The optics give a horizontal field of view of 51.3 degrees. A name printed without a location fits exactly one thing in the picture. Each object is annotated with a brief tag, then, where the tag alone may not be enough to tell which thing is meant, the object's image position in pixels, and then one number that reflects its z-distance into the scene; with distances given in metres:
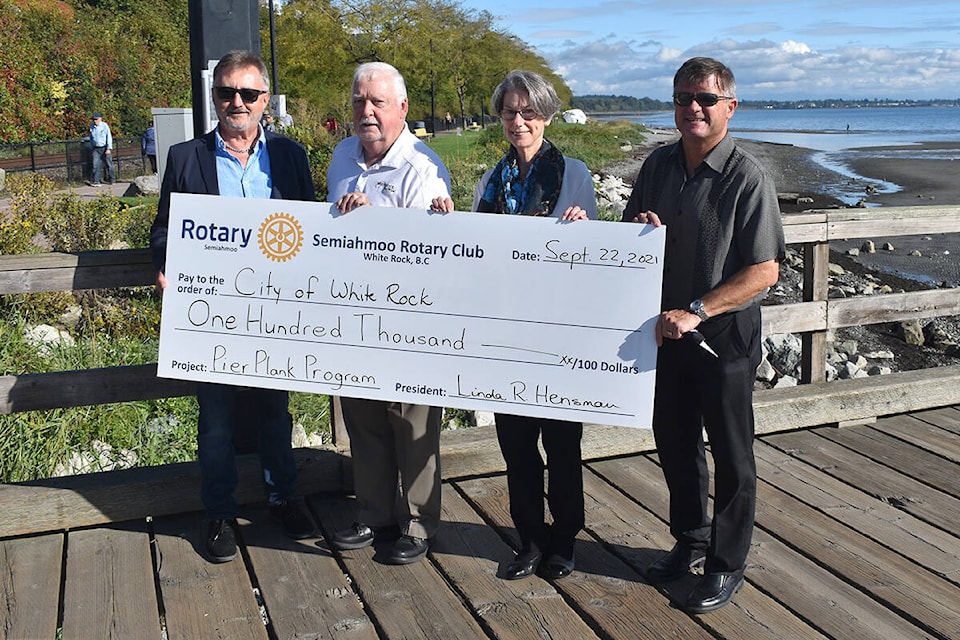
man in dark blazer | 3.72
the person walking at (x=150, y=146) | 26.33
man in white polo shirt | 3.56
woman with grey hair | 3.35
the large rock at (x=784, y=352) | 10.29
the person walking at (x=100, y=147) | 23.78
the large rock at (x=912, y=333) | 11.98
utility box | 13.38
